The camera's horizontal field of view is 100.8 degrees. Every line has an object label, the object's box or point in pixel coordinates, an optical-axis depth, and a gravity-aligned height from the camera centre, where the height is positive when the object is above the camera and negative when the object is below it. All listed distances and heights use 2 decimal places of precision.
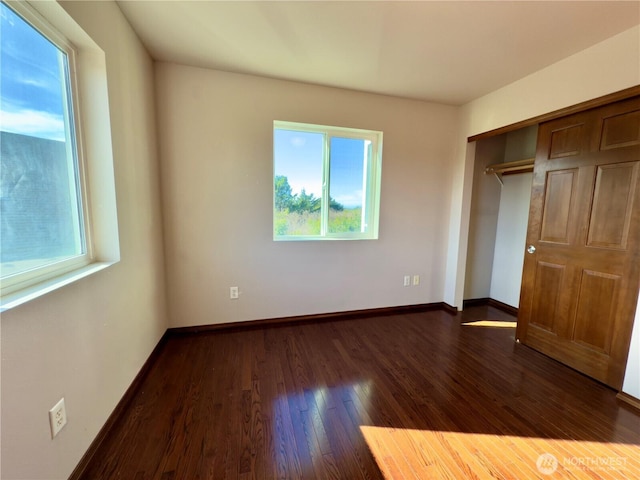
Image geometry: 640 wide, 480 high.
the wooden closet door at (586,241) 1.87 -0.18
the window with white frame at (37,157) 1.03 +0.22
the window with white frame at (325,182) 2.79 +0.35
